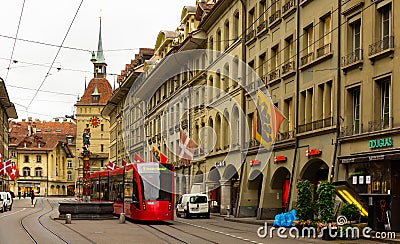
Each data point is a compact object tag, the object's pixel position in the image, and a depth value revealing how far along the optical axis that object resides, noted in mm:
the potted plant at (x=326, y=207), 25438
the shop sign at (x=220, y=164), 50500
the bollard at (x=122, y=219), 38125
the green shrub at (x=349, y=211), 26109
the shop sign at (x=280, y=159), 38569
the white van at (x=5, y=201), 58750
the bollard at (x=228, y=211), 47481
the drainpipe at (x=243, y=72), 46281
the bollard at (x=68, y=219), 37719
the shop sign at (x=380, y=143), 27077
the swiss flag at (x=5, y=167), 76850
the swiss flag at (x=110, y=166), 64887
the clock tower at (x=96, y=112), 146875
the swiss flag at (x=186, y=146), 59219
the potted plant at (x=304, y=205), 27438
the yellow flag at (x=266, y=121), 37469
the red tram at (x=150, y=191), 36750
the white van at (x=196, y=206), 47594
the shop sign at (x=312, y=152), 33500
